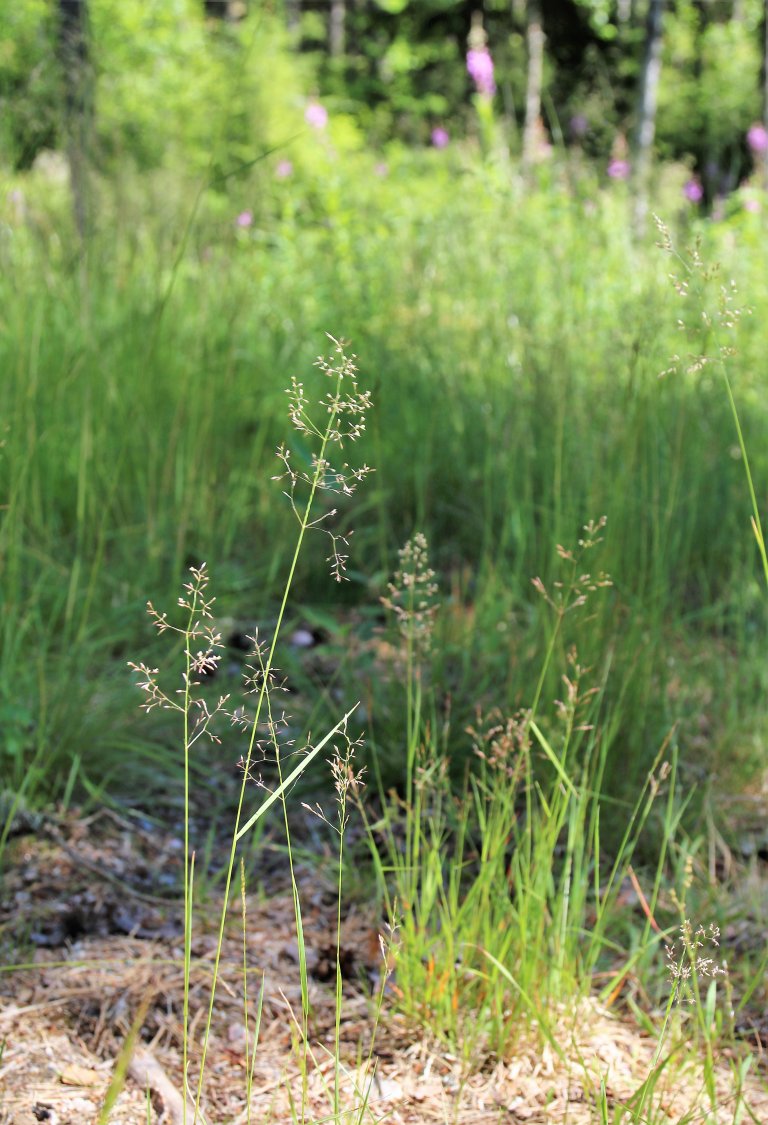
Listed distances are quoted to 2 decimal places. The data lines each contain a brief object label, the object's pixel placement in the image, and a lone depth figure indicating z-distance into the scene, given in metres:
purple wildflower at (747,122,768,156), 7.53
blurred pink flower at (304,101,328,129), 6.03
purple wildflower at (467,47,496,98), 5.51
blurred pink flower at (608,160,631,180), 3.57
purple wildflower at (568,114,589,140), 4.94
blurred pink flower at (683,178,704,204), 6.55
